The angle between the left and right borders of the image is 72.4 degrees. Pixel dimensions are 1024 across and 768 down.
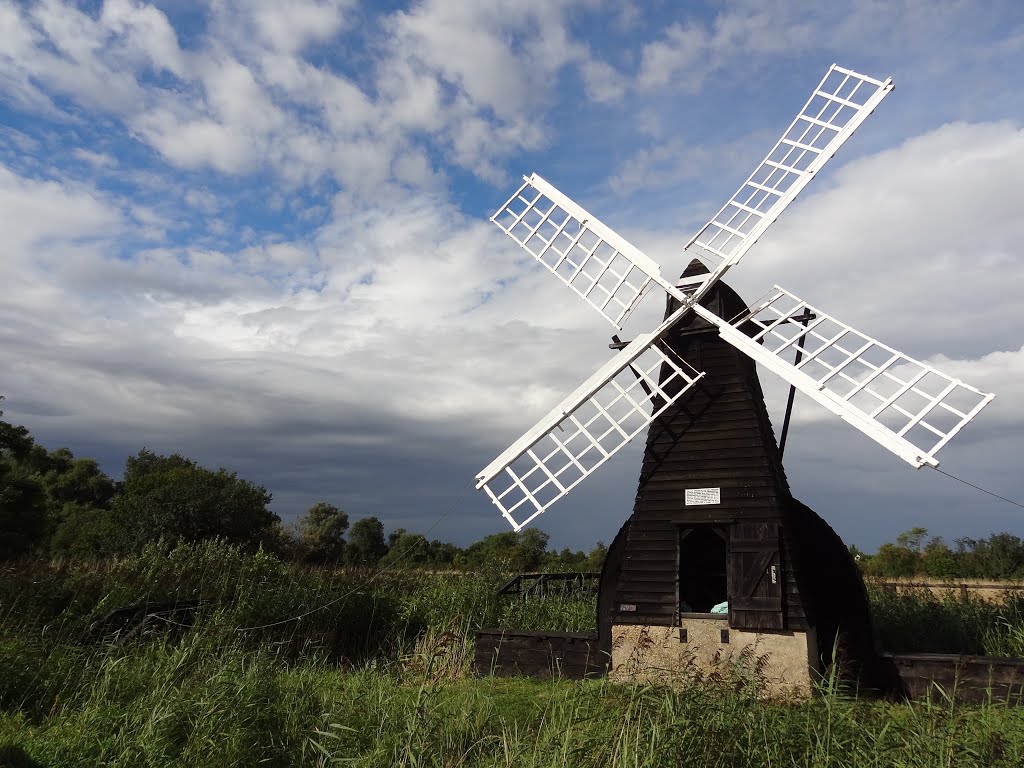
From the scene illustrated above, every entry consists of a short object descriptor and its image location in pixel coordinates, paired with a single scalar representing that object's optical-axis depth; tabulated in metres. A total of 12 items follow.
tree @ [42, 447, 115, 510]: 42.31
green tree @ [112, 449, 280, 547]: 22.47
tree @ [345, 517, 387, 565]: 45.59
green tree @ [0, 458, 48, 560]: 20.97
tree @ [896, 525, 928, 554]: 32.19
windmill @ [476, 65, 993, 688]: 8.79
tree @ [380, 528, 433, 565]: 33.84
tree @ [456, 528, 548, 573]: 27.62
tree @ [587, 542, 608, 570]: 26.06
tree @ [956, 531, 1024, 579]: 22.39
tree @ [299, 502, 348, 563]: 40.09
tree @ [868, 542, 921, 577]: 25.27
